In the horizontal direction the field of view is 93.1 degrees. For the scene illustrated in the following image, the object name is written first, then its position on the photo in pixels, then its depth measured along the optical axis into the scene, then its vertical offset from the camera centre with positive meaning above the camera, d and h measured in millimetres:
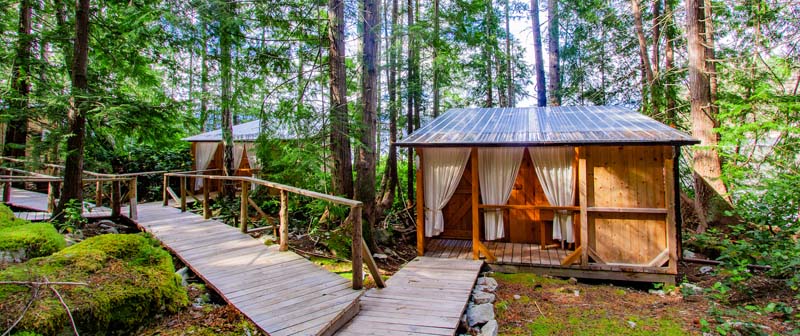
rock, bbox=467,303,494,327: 4121 -1577
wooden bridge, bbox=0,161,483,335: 3436 -1235
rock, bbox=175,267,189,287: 4652 -1230
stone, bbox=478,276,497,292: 5184 -1546
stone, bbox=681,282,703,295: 5193 -1662
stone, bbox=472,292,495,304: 4676 -1560
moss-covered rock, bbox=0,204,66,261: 3820 -643
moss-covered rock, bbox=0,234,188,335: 2686 -895
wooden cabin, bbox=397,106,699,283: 5625 -294
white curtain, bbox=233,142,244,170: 12782 +780
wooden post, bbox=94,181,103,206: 8656 -341
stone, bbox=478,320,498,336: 3844 -1610
